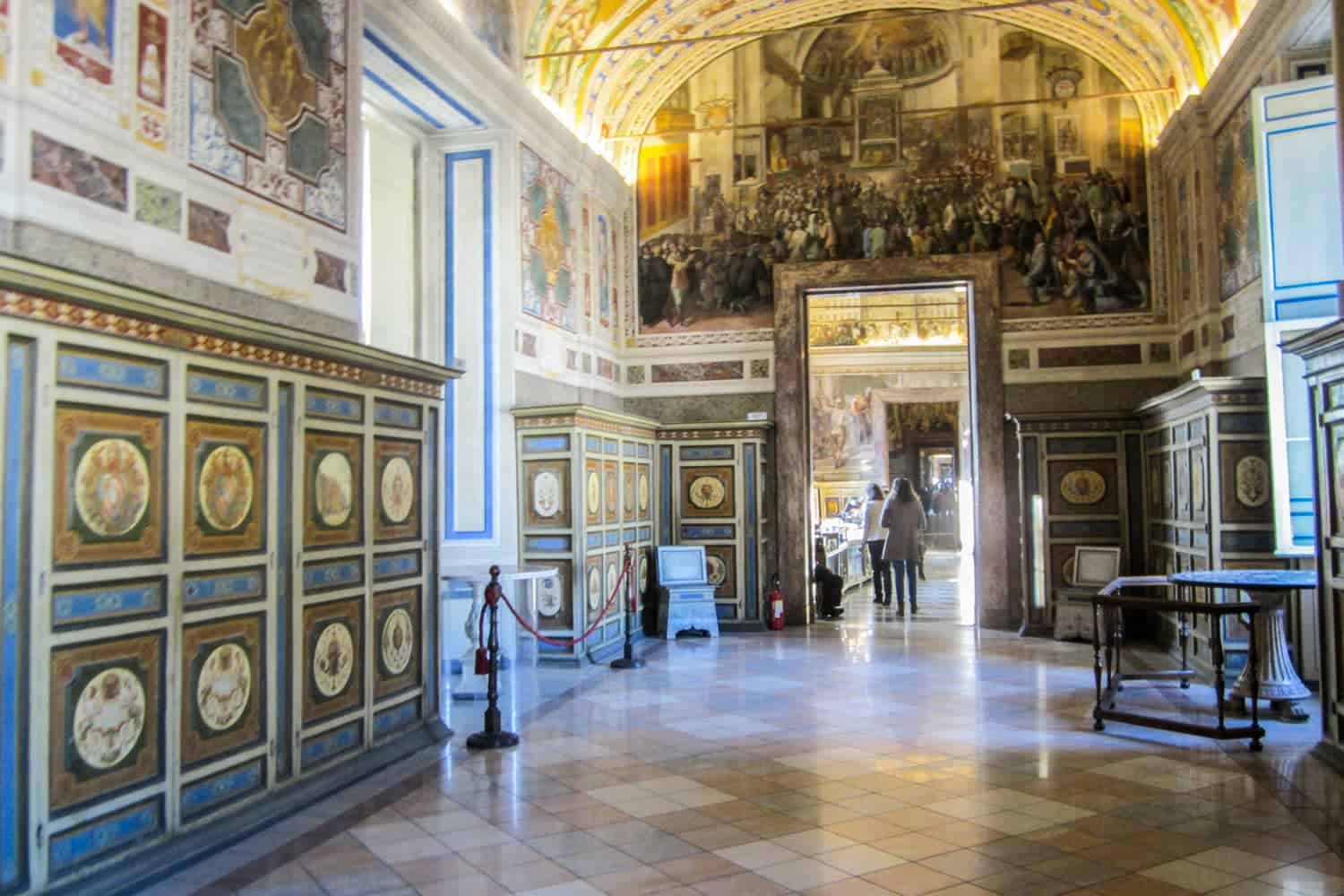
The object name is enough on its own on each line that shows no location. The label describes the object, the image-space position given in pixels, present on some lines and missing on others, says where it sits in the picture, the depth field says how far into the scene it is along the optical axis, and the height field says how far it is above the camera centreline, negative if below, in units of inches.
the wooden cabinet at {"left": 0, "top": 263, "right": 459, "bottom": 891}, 180.1 -12.6
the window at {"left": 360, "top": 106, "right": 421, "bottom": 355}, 489.4 +120.4
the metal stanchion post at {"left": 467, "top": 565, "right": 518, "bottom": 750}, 312.3 -63.7
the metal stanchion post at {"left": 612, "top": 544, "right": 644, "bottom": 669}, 462.0 -52.0
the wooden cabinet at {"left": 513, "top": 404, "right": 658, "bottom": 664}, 474.9 -6.9
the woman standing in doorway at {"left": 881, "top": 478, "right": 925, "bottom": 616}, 665.0 -17.2
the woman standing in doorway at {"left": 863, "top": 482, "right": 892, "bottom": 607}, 716.7 -25.1
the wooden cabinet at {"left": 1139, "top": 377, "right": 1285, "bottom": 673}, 404.2 +5.5
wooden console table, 299.1 -52.0
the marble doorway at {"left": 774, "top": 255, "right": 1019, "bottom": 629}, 593.6 +53.8
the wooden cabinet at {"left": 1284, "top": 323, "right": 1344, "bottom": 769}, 281.1 -3.0
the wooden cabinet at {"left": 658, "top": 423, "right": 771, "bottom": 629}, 602.9 -0.3
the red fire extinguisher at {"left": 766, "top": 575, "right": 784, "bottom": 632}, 592.1 -61.7
